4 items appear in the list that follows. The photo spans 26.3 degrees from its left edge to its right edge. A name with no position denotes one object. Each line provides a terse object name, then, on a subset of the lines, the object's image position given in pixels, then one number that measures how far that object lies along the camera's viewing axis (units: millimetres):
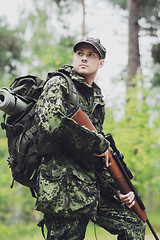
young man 2668
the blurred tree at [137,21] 10397
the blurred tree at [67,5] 11906
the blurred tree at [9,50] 13042
